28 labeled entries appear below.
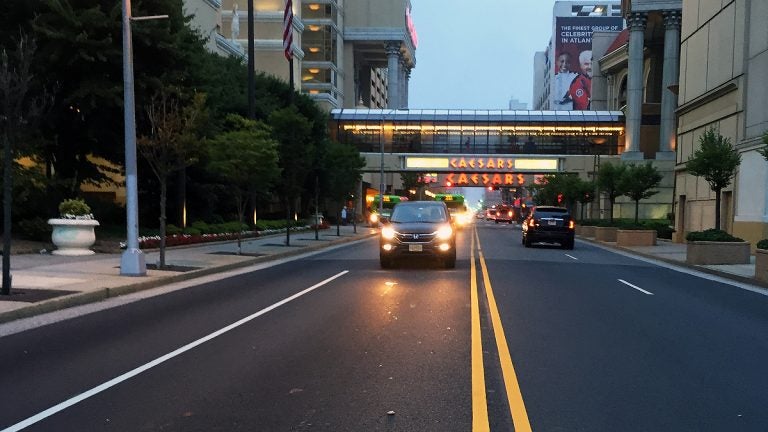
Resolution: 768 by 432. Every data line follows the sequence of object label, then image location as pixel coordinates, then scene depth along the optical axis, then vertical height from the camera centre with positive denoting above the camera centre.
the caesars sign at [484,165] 64.19 +3.08
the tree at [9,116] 10.38 +1.26
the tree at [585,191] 45.34 +0.37
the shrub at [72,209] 18.85 -0.60
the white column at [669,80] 52.97 +10.35
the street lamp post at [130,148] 13.96 +0.95
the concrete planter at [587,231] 39.81 -2.24
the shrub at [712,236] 19.66 -1.21
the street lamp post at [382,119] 51.72 +7.15
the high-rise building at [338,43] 65.00 +19.74
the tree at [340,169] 38.47 +1.48
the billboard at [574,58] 131.32 +29.11
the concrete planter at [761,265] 14.84 -1.59
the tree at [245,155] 20.53 +1.20
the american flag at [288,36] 32.38 +8.07
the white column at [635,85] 54.91 +10.33
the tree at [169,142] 15.44 +1.21
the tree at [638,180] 32.06 +0.86
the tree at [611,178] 34.39 +1.04
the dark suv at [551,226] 26.42 -1.30
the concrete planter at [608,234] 33.72 -2.02
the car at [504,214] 88.72 -2.69
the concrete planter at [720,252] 19.41 -1.68
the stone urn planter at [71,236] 18.19 -1.37
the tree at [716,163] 21.33 +1.21
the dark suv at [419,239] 16.03 -1.16
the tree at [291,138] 27.03 +2.39
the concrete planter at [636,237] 29.25 -1.90
